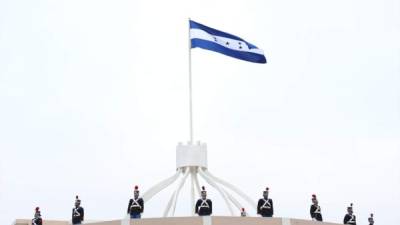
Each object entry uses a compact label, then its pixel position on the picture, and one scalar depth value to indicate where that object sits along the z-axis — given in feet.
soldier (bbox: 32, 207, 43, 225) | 103.45
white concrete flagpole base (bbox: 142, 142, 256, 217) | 112.57
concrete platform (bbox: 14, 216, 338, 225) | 94.04
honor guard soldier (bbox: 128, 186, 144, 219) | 100.73
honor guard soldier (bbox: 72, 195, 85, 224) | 102.27
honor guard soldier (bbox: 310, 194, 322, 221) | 104.94
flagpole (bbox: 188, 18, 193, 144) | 113.39
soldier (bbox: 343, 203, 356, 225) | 105.81
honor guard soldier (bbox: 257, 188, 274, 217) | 102.12
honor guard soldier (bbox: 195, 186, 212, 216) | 99.86
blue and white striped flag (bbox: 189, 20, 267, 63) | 114.52
